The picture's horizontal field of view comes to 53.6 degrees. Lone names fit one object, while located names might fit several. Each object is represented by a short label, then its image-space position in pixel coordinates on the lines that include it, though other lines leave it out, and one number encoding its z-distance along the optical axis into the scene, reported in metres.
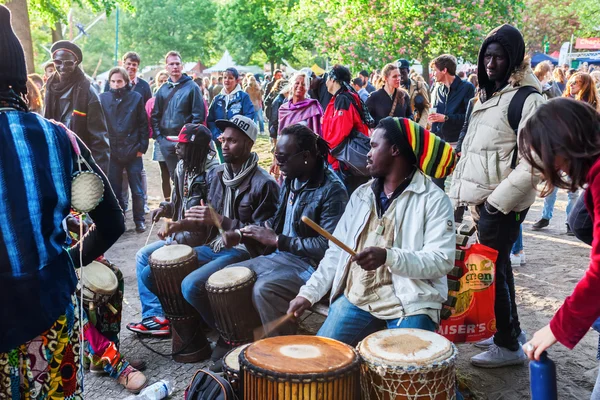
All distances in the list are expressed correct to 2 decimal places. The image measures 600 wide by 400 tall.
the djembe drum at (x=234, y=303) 3.69
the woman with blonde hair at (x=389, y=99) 7.57
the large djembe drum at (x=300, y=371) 2.48
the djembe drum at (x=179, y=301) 4.14
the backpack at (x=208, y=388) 2.82
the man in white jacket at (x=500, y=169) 3.59
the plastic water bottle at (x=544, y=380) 2.01
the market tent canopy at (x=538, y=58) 31.88
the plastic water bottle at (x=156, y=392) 3.63
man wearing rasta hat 3.06
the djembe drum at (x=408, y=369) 2.55
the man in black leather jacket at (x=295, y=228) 3.71
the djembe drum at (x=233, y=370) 2.89
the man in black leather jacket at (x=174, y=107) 7.74
